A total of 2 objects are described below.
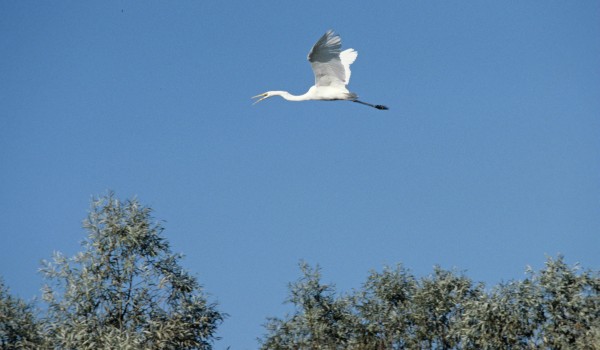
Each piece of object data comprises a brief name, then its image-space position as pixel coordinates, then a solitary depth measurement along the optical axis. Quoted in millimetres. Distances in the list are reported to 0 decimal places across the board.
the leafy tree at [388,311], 35969
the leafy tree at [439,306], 36156
